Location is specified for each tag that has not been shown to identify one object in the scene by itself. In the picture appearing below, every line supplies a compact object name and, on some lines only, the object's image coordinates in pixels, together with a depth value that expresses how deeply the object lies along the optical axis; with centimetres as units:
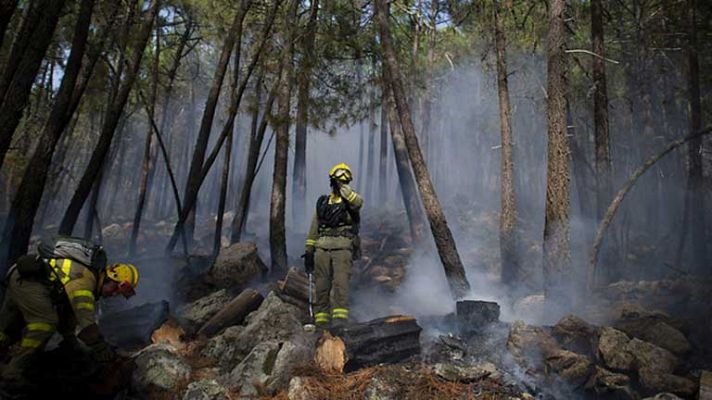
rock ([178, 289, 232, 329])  573
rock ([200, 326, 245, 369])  477
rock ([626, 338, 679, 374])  401
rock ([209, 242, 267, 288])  738
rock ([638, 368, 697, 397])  373
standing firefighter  549
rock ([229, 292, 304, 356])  484
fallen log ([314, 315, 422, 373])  441
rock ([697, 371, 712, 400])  344
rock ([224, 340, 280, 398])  405
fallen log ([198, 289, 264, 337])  552
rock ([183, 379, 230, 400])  384
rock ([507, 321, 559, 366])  457
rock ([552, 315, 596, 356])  459
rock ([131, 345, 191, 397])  411
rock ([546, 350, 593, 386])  410
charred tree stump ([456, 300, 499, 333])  549
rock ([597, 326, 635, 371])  414
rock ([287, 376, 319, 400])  386
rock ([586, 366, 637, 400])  385
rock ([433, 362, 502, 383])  407
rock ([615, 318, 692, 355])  434
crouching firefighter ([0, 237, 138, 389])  356
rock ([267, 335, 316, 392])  409
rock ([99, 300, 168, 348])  530
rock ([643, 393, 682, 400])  349
